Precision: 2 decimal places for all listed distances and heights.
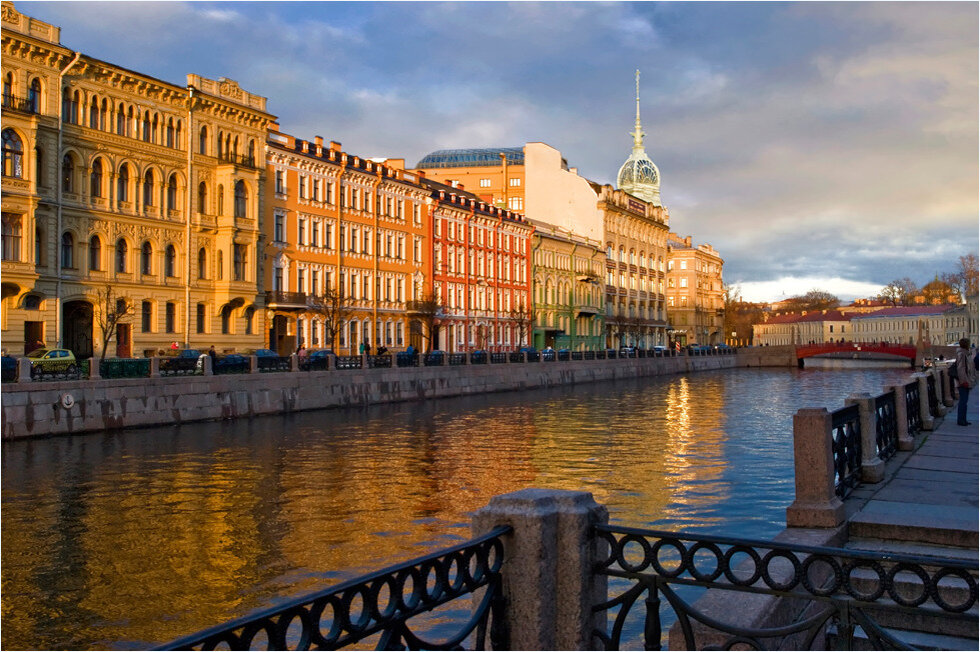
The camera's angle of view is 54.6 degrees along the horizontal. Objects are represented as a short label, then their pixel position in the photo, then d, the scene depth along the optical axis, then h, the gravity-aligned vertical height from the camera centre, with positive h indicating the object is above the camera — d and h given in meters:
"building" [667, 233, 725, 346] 122.31 +6.67
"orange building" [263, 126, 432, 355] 48.12 +5.60
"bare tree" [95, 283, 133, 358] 35.88 +1.52
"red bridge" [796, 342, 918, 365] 94.00 -0.50
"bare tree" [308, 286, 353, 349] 48.75 +1.99
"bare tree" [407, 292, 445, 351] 57.19 +2.15
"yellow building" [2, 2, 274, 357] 34.66 +6.00
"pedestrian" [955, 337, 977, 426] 16.97 -0.55
